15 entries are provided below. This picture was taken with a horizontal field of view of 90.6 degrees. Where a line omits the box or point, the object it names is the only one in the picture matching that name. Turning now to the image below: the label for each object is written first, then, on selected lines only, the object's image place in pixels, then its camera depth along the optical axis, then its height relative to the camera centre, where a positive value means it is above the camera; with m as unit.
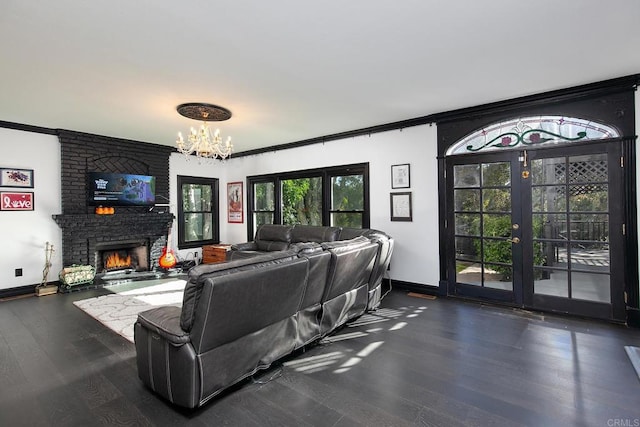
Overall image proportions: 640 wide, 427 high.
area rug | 3.67 -1.21
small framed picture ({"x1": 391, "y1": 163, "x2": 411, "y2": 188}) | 5.00 +0.56
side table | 6.80 -0.83
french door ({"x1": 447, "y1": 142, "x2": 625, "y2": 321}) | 3.60 -0.25
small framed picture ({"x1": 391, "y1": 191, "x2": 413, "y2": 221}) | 4.99 +0.07
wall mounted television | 5.65 +0.52
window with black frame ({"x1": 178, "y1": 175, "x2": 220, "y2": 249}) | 7.10 +0.08
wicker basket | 5.04 -0.94
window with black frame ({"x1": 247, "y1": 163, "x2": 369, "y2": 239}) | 5.71 +0.32
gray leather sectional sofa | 2.00 -0.77
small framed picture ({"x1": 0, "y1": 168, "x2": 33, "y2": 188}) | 4.80 +0.64
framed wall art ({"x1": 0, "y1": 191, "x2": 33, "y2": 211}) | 4.80 +0.28
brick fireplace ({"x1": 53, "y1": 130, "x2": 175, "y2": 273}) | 5.39 +0.09
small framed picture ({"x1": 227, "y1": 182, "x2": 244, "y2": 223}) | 7.63 +0.29
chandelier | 4.07 +1.36
